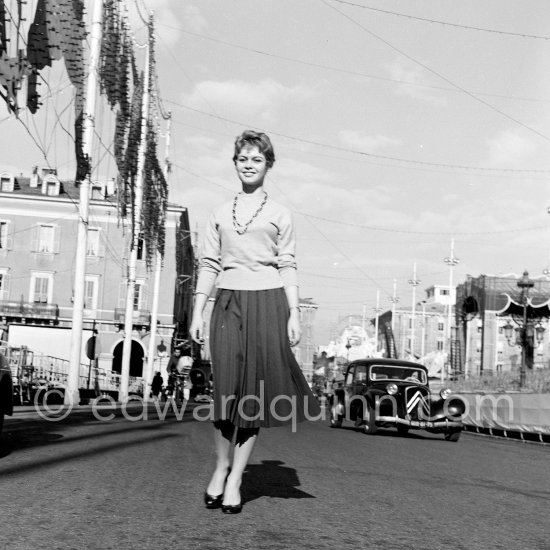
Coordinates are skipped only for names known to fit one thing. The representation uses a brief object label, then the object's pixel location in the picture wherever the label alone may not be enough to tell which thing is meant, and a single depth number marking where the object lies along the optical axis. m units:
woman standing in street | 4.66
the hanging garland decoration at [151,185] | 37.25
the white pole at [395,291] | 105.00
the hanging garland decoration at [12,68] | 15.72
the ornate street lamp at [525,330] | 31.03
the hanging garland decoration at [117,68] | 25.52
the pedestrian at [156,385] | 44.12
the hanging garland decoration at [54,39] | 17.52
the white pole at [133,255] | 34.34
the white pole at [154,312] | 44.72
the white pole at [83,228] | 24.75
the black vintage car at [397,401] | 17.88
